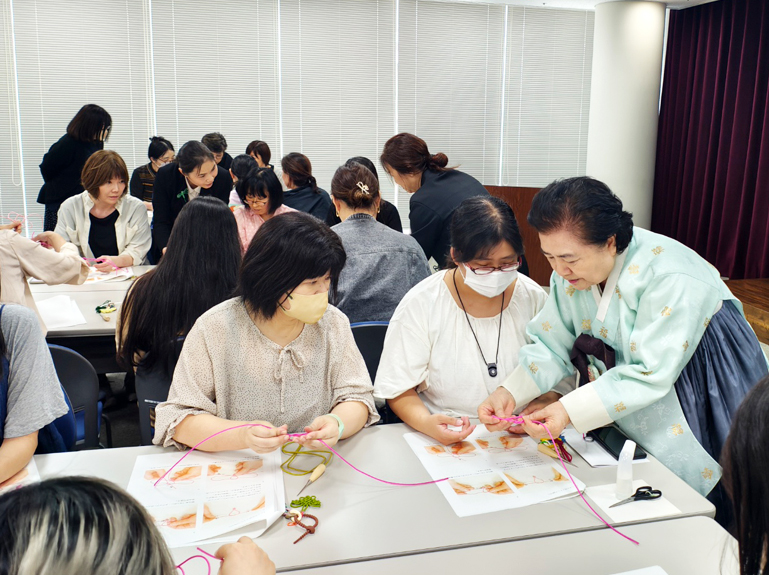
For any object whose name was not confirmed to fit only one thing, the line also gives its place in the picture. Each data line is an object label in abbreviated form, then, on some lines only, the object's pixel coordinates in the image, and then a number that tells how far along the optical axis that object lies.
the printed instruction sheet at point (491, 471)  1.44
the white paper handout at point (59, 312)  2.79
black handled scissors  1.43
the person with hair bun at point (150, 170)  5.51
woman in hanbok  1.58
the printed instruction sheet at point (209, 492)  1.33
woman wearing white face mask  1.84
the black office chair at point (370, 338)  2.27
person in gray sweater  2.71
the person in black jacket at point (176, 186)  4.03
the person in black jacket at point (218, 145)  5.41
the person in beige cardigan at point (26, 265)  2.53
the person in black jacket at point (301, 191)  4.25
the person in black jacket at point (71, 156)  4.50
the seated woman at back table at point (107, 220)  3.65
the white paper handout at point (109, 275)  3.55
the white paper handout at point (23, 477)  1.47
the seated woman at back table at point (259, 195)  3.68
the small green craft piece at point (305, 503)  1.39
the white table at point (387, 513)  1.28
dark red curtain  5.46
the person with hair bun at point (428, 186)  3.31
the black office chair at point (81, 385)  2.08
